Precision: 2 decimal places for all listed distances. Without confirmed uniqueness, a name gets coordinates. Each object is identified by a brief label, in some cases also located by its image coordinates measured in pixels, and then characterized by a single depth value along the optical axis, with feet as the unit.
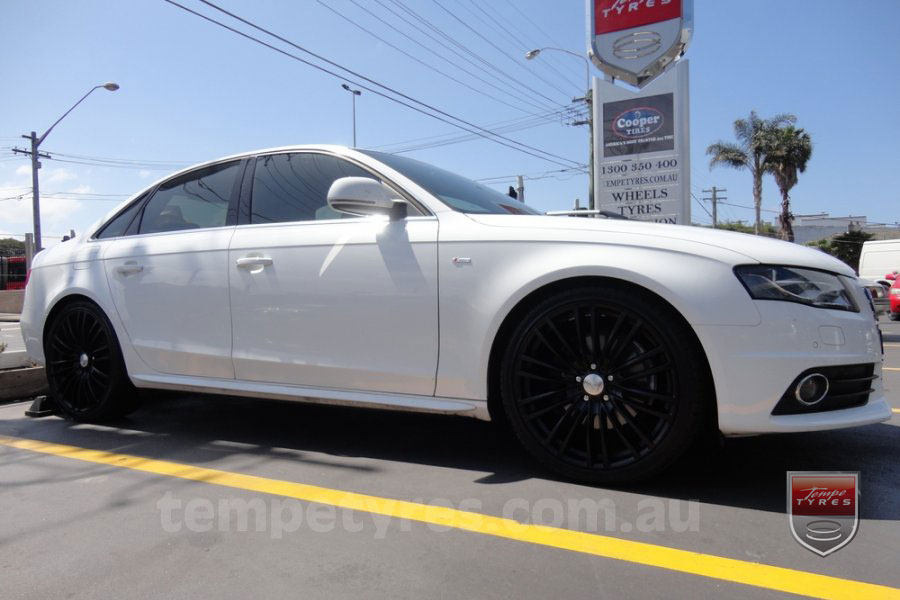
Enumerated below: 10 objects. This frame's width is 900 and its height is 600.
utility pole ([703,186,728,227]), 188.22
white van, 64.85
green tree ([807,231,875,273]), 154.71
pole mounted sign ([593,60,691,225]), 32.86
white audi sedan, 7.70
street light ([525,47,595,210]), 70.59
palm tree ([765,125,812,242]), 111.14
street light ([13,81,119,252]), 78.28
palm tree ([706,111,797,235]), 112.57
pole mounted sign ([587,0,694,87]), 33.35
